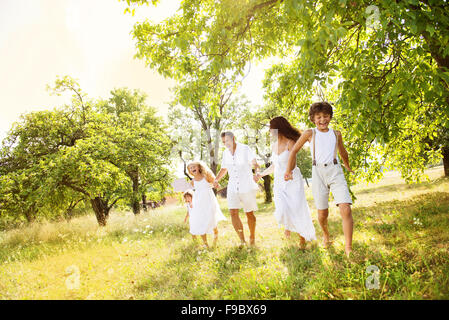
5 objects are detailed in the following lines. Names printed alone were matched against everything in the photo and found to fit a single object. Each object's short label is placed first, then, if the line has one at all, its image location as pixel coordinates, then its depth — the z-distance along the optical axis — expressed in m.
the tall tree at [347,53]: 2.74
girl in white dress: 5.90
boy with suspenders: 3.67
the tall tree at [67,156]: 9.30
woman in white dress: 4.57
